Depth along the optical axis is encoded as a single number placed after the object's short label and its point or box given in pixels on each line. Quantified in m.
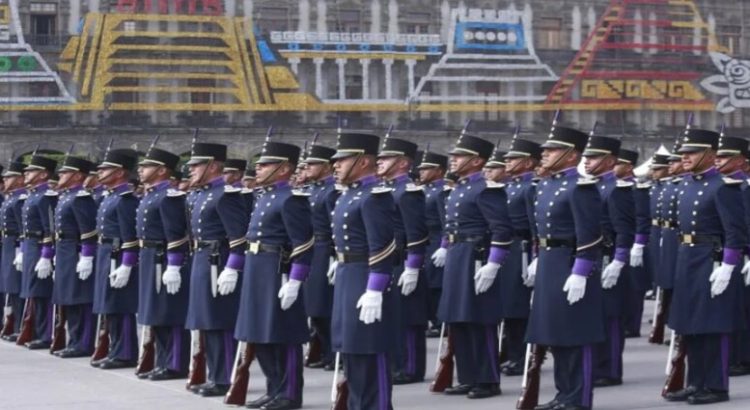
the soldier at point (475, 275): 10.69
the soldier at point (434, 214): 13.18
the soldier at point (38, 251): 14.77
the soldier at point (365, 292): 9.09
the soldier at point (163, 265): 11.77
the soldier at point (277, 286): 10.05
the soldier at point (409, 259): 10.98
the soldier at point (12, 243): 15.93
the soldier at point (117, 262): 12.80
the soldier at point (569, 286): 9.68
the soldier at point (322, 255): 12.53
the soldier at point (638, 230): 13.87
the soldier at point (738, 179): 10.78
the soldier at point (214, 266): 10.91
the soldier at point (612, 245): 10.91
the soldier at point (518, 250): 11.72
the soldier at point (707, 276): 10.12
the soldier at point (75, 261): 13.81
